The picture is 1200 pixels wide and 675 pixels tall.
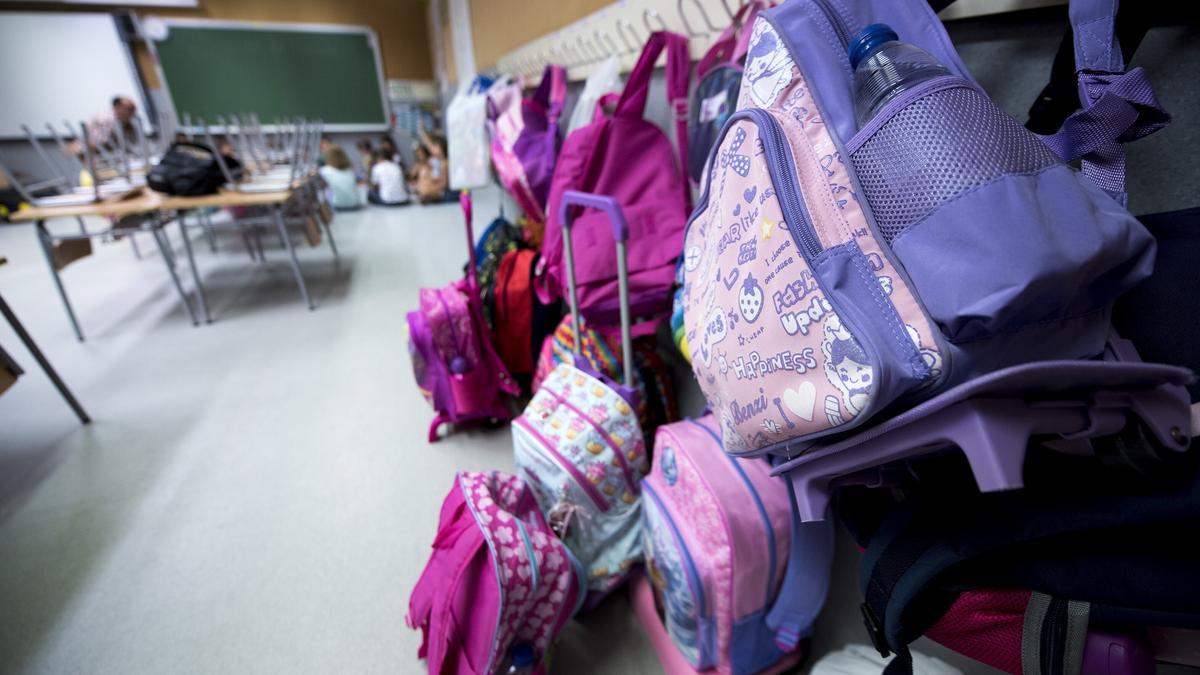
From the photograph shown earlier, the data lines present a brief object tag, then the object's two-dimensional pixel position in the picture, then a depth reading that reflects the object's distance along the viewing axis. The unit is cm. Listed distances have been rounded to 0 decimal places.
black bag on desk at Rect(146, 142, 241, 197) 210
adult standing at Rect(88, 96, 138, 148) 293
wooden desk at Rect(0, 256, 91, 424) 135
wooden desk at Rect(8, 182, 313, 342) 190
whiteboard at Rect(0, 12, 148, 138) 485
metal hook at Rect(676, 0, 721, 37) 98
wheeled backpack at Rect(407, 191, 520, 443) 138
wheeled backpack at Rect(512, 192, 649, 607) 89
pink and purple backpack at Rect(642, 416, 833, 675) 68
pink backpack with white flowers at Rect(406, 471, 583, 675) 73
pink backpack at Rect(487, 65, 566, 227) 145
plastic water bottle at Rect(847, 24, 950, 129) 40
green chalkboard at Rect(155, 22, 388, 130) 532
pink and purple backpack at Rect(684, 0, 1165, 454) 31
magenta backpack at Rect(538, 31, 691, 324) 96
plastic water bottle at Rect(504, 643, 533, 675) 78
